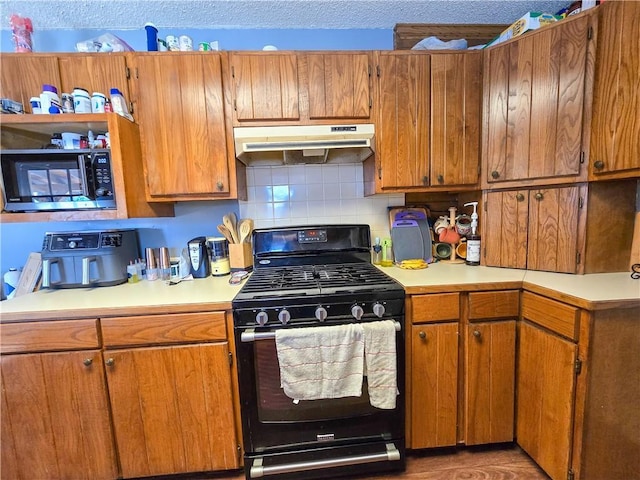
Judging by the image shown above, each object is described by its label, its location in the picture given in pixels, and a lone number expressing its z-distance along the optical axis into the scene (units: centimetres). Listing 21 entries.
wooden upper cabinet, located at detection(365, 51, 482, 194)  150
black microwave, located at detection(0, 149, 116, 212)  135
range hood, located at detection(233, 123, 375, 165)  141
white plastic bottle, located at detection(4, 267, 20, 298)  160
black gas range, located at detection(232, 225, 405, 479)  117
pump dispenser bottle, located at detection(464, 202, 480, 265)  162
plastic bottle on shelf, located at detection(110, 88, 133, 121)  138
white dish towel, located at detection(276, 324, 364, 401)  112
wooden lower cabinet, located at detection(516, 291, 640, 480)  103
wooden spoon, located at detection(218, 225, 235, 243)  166
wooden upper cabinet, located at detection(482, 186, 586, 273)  134
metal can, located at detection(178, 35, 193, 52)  147
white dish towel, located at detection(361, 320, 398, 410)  115
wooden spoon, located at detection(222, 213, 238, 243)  166
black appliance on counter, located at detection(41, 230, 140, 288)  143
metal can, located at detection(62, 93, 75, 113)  138
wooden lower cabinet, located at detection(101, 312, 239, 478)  118
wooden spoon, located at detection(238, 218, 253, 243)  167
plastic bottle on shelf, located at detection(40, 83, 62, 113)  133
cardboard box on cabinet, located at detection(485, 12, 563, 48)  136
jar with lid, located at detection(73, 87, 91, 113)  137
